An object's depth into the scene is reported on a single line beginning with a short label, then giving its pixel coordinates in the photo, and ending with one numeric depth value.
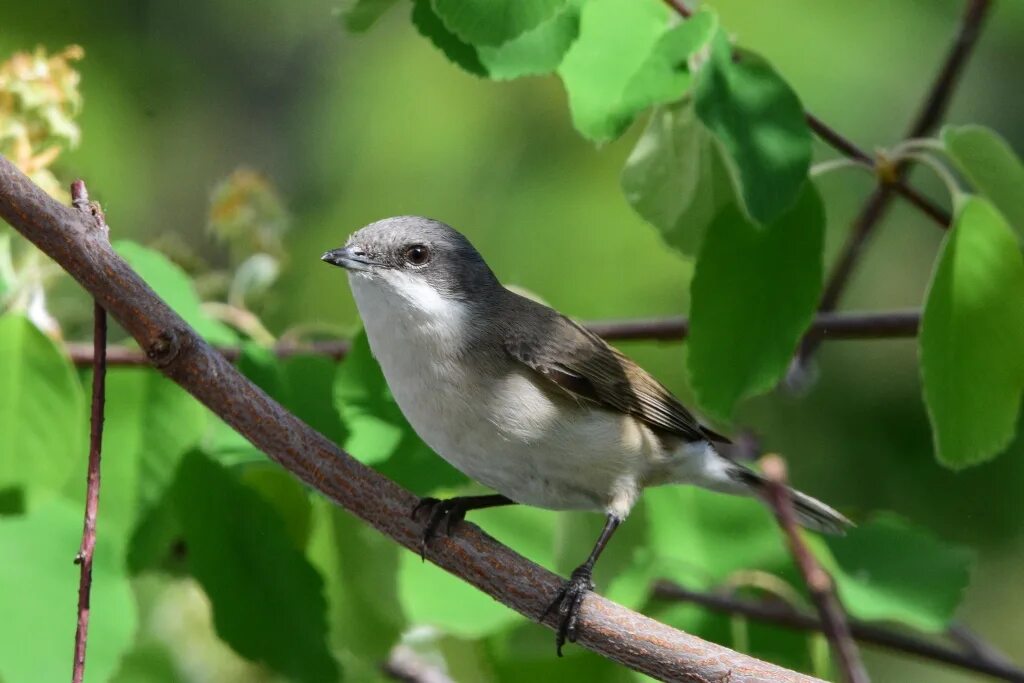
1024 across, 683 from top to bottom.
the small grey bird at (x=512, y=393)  4.71
